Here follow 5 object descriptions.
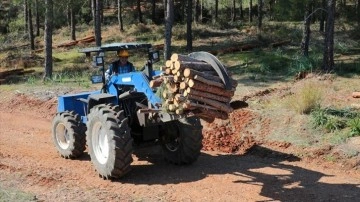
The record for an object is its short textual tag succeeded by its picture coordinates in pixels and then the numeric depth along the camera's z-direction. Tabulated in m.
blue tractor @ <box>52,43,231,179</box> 8.23
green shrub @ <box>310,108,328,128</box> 11.08
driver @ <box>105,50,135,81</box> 9.70
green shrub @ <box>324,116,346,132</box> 10.88
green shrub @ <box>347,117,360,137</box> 10.39
